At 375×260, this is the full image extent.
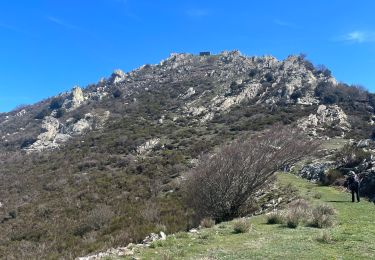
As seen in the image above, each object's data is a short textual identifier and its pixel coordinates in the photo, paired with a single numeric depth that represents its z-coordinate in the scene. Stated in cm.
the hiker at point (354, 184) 1906
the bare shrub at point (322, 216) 1300
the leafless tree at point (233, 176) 1934
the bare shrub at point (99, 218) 2715
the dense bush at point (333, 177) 2514
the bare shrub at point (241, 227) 1266
